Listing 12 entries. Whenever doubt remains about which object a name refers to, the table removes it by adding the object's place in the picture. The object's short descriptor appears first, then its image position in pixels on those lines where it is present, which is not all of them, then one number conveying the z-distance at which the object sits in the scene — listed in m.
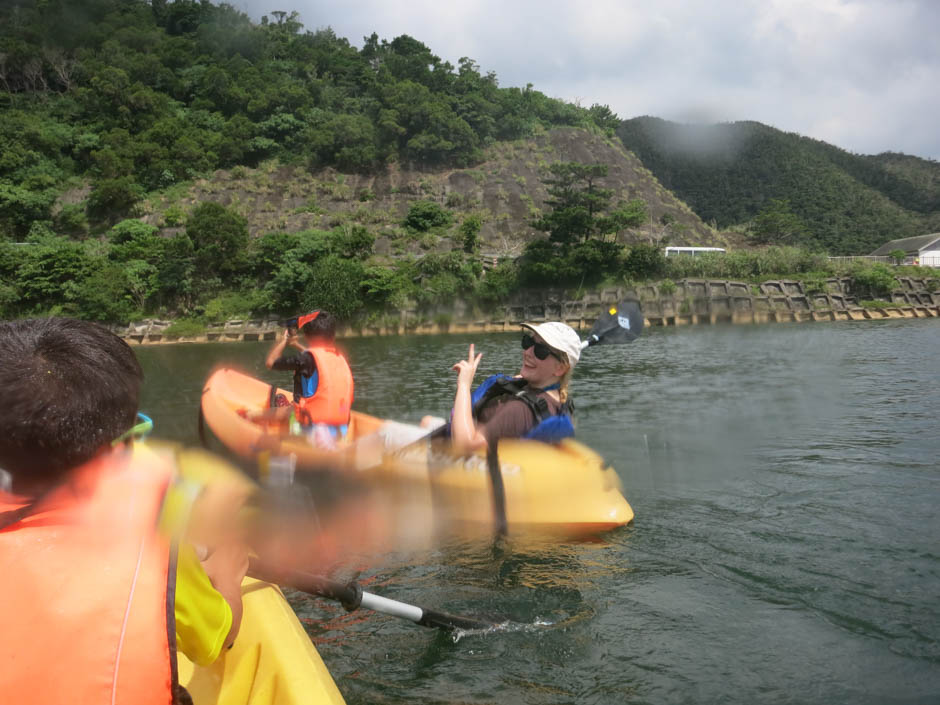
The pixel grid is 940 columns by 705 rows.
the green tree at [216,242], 29.97
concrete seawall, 26.95
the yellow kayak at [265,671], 1.84
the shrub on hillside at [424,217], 37.28
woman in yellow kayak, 3.93
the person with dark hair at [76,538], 1.21
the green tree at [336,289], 26.56
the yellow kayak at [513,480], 4.16
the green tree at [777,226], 46.31
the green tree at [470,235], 33.38
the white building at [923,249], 50.66
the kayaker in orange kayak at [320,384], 5.11
